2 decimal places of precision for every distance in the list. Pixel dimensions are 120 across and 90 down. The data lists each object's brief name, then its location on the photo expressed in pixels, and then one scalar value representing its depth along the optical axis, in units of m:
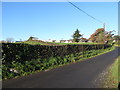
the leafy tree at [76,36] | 67.22
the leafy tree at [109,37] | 65.64
